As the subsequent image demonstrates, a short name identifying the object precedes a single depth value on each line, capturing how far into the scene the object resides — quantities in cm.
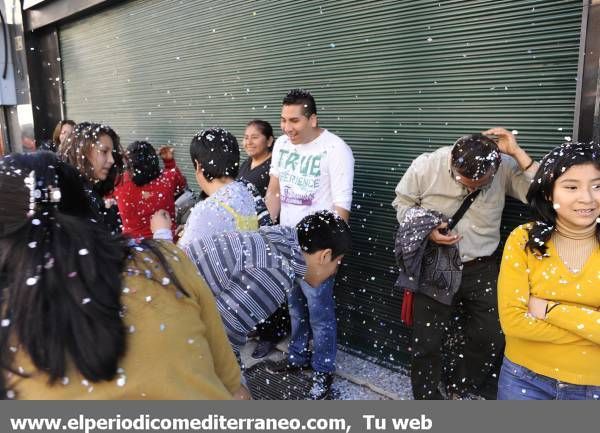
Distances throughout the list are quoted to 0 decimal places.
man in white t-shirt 349
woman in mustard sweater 106
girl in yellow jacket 204
